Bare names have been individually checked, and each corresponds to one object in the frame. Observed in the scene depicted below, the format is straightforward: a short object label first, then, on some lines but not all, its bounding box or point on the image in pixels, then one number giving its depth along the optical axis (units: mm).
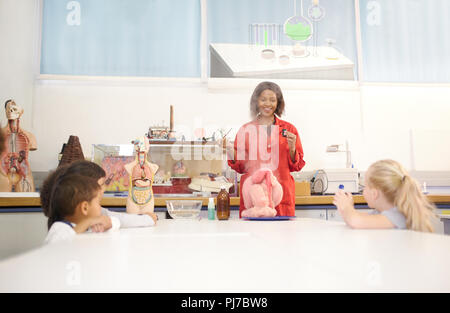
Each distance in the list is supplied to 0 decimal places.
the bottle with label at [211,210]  1748
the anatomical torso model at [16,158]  2648
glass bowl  1661
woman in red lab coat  2055
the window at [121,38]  3584
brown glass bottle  1708
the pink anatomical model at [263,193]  1630
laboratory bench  2488
